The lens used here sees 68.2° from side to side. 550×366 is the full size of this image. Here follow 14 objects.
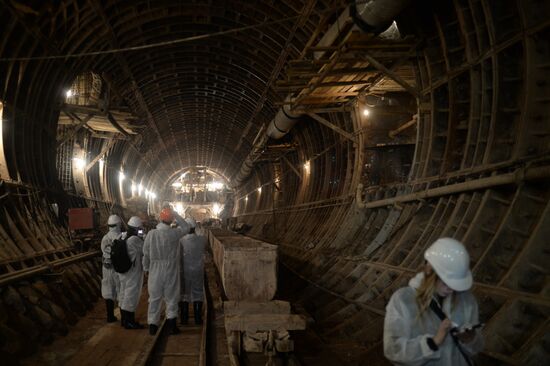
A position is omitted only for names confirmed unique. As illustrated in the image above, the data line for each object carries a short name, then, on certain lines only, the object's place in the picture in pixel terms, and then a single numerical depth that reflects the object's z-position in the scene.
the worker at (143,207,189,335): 6.16
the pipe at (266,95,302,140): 11.60
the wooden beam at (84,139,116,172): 15.52
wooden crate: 5.35
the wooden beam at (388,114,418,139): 9.80
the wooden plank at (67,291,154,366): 5.12
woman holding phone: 2.10
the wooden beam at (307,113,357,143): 9.73
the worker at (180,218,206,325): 6.97
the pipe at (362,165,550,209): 4.11
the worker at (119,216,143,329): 6.45
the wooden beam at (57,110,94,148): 11.54
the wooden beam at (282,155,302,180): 15.84
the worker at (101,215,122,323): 6.64
